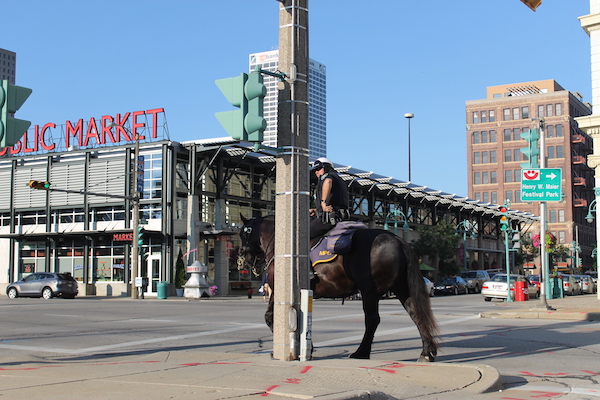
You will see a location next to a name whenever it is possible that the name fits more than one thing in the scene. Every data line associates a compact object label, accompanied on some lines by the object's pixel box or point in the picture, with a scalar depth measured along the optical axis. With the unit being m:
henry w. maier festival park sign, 23.45
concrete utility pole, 8.68
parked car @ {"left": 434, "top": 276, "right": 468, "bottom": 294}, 47.22
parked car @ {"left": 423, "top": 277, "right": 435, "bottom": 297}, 40.26
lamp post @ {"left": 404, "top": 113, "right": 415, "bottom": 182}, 67.12
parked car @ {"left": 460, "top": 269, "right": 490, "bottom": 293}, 50.49
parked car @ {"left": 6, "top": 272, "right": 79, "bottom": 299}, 37.50
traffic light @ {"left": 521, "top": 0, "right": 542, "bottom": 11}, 10.67
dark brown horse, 9.12
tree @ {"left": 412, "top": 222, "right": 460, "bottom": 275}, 60.34
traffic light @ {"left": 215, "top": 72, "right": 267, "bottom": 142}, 8.40
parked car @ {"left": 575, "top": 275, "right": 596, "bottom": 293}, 50.50
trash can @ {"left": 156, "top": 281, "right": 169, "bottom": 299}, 39.22
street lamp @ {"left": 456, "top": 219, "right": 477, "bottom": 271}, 66.56
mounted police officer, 9.62
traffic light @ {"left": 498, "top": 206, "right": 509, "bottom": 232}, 31.36
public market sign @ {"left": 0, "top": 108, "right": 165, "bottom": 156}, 45.38
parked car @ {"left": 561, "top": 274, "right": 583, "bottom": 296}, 45.75
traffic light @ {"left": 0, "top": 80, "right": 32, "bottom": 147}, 9.30
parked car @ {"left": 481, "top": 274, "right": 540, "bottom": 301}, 33.88
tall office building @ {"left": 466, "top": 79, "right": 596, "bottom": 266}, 114.19
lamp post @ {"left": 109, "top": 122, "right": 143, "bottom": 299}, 38.19
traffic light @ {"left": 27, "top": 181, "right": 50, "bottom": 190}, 29.58
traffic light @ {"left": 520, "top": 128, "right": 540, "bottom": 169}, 23.20
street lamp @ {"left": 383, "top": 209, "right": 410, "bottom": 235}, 52.72
